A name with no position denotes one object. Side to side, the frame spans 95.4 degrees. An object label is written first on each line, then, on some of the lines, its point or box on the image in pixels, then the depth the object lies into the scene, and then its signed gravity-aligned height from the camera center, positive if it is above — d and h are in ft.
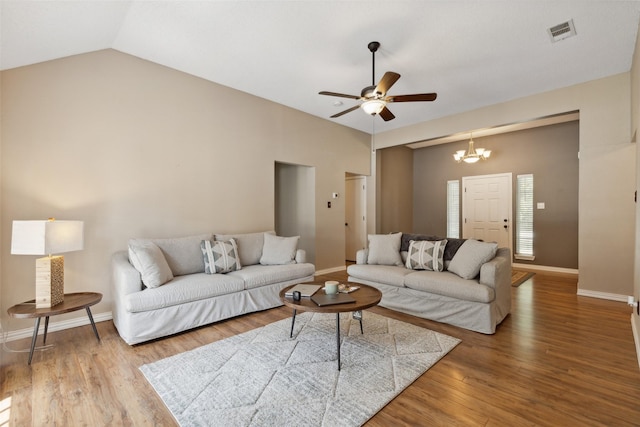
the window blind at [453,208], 23.03 +0.28
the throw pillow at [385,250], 12.67 -1.70
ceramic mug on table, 8.38 -2.21
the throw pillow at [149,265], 9.06 -1.67
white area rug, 5.57 -3.84
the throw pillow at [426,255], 11.37 -1.74
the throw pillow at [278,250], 12.86 -1.74
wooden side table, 7.37 -2.55
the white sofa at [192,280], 8.67 -2.39
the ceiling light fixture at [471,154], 19.34 +3.94
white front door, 20.47 +0.25
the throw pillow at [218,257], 11.11 -1.76
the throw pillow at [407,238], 12.59 -1.19
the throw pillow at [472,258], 10.10 -1.64
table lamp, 7.54 -0.90
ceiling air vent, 9.11 +5.81
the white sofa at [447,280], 9.38 -2.46
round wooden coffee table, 7.27 -2.42
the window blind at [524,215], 19.63 -0.25
